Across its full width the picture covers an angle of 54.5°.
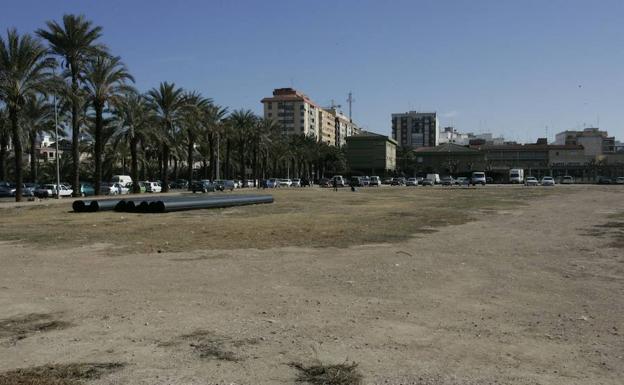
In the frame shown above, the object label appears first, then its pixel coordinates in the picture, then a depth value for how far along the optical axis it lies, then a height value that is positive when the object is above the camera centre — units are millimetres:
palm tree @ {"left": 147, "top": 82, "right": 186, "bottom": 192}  62312 +7230
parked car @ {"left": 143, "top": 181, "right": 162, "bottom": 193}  70419 -1228
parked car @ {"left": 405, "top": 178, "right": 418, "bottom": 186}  110250 -1382
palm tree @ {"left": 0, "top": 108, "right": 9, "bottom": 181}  52594 +3897
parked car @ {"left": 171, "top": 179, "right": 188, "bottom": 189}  85062 -1221
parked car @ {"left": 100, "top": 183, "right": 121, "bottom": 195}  60719 -1220
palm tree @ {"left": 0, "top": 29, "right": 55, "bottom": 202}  39125 +6829
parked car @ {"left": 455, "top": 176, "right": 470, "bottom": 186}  106550 -1393
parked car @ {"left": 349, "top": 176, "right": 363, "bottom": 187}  106262 -1269
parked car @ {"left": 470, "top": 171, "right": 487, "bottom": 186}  102169 -1001
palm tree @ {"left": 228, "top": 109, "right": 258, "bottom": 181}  88231 +7356
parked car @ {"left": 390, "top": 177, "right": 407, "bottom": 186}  115525 -1409
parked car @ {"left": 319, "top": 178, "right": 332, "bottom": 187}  105544 -1355
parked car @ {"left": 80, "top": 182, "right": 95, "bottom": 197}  58306 -1267
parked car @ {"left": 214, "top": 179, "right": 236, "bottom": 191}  71938 -1089
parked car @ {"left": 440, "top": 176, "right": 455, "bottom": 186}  103375 -1301
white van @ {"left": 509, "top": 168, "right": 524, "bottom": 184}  117375 -617
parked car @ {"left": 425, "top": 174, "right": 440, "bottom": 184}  118312 -703
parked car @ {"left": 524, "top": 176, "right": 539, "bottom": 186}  103056 -1419
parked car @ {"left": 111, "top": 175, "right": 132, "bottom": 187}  71000 -382
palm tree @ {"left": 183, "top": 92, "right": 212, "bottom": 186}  65438 +6697
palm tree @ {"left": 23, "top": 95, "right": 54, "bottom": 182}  58581 +5998
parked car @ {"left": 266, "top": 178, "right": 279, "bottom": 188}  97662 -1203
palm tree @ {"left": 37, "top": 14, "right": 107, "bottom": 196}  43625 +9648
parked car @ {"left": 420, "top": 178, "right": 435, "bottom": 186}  113312 -1414
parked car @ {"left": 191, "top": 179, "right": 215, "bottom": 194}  66438 -1189
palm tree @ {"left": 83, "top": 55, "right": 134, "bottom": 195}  47219 +7435
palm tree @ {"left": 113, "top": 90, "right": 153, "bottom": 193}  58875 +5163
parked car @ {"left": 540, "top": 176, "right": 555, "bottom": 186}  98812 -1383
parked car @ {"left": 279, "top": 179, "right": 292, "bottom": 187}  102731 -1259
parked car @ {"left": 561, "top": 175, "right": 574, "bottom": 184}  129125 -1434
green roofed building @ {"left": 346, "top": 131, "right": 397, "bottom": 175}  174425 +6227
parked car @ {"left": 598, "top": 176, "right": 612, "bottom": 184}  122012 -1593
